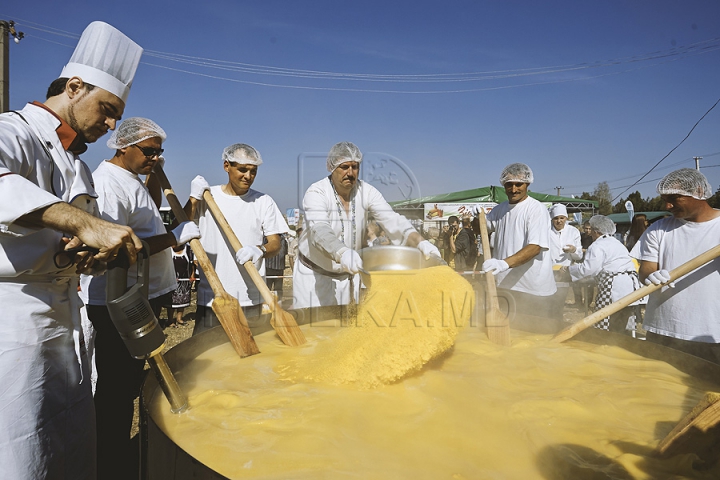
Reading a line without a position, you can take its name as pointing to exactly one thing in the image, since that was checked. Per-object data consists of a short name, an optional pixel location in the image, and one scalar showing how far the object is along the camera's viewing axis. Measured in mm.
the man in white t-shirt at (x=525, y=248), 3281
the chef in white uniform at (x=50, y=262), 1288
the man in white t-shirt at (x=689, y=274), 2504
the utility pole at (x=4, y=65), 4753
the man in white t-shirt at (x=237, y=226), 2998
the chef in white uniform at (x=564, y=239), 6578
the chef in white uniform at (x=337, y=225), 2908
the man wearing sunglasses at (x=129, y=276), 2068
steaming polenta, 1327
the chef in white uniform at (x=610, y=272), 4750
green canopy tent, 13148
